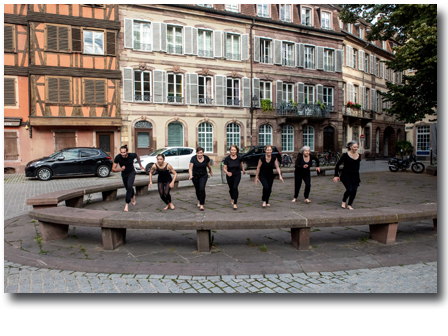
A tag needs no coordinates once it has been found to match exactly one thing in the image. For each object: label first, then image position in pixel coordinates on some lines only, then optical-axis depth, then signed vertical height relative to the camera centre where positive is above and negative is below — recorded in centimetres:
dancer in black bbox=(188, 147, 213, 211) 823 -38
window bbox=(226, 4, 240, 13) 2865 +1152
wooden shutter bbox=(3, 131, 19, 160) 2261 +72
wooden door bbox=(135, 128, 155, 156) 2548 +110
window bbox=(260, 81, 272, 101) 2991 +528
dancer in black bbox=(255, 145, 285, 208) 848 -37
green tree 1301 +391
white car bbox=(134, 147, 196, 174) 2066 +3
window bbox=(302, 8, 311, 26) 3218 +1206
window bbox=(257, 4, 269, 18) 2977 +1176
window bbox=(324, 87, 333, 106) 3322 +525
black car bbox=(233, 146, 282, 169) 2211 +3
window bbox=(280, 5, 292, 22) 3098 +1194
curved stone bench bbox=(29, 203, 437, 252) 538 -97
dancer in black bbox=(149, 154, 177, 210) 829 -46
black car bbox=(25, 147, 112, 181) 1725 -29
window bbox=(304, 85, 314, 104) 3209 +531
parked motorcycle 1957 -56
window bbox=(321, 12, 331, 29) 3319 +1210
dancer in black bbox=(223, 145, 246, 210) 838 -33
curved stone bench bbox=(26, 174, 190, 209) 713 -82
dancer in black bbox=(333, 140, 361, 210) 785 -34
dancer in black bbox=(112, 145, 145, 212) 855 -25
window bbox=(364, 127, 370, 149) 3822 +169
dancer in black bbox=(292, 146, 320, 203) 895 -35
